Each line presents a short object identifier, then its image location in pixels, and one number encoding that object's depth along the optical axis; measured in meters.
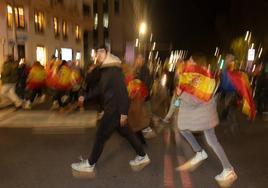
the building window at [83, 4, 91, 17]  43.04
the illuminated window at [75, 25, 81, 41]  40.06
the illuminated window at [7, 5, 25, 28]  24.33
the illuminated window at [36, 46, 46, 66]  29.03
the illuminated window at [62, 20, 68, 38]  35.69
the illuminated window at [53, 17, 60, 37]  32.97
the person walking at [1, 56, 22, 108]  13.35
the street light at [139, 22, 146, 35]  26.75
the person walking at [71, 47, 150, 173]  6.00
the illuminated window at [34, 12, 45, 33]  28.61
